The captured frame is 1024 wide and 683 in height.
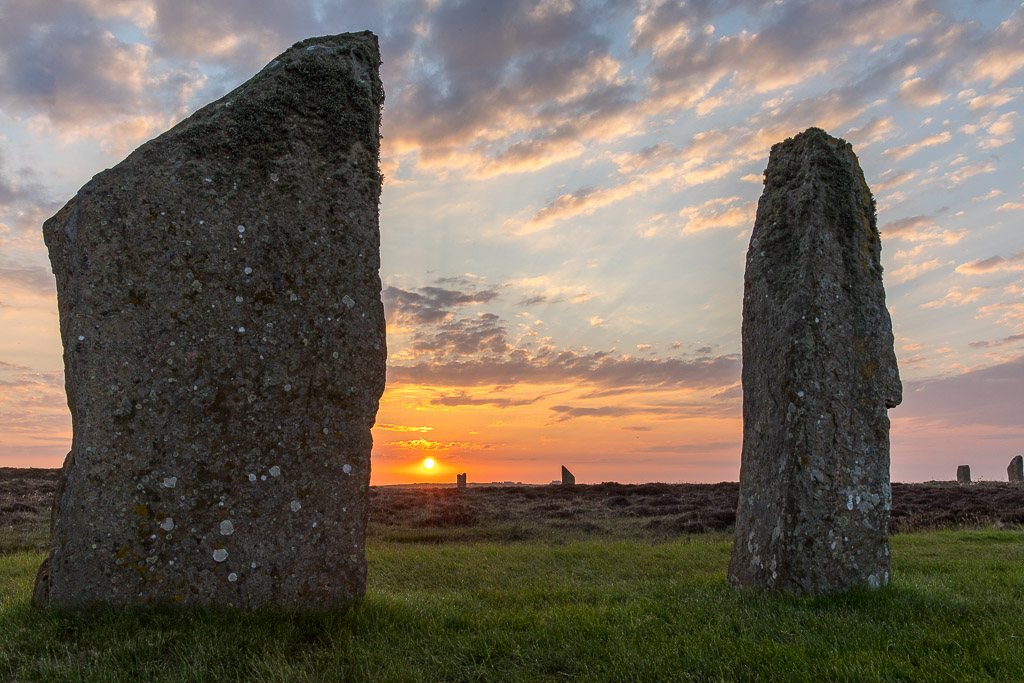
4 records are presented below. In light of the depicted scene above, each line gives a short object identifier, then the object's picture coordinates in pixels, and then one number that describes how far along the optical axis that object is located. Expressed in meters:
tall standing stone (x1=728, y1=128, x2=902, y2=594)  7.54
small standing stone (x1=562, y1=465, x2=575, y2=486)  37.98
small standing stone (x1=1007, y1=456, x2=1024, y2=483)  35.91
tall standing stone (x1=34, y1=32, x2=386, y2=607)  5.84
